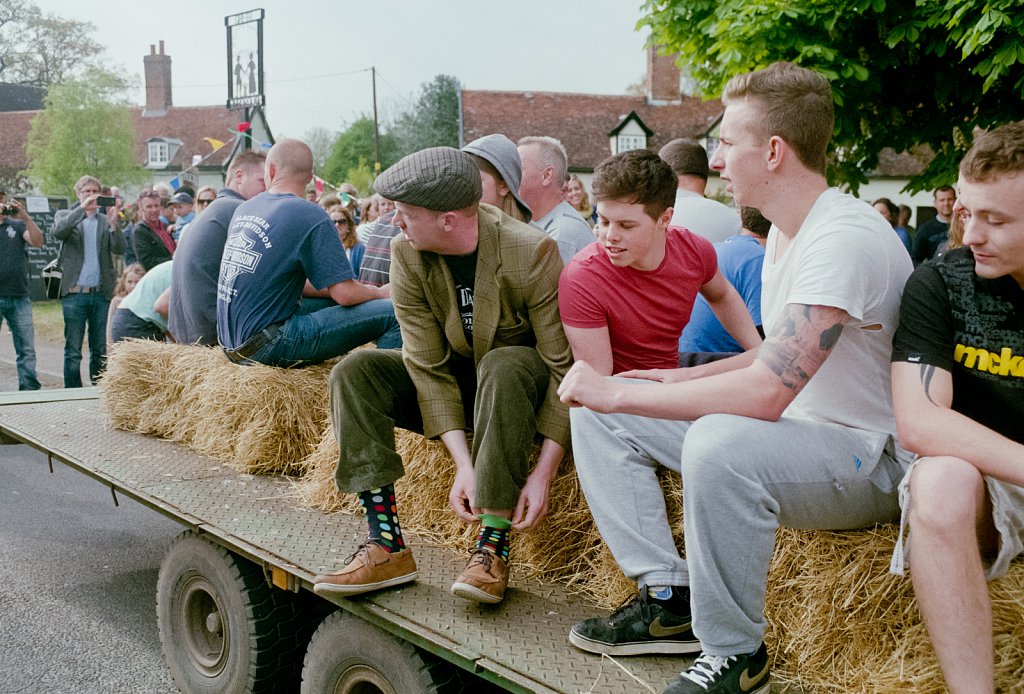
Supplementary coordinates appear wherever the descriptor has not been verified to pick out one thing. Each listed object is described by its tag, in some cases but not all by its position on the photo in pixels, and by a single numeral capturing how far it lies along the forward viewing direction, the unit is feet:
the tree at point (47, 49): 143.33
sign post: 41.19
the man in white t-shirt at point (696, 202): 15.10
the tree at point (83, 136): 134.51
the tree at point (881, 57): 27.88
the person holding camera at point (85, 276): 30.48
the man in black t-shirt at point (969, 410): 6.04
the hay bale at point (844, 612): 6.50
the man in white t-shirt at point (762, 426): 6.70
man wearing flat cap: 8.98
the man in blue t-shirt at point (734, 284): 12.45
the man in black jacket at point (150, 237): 33.19
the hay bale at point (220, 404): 14.01
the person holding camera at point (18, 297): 29.71
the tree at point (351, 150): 231.30
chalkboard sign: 67.05
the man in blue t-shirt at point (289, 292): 14.30
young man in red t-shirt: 9.07
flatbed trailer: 7.53
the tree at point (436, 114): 156.66
